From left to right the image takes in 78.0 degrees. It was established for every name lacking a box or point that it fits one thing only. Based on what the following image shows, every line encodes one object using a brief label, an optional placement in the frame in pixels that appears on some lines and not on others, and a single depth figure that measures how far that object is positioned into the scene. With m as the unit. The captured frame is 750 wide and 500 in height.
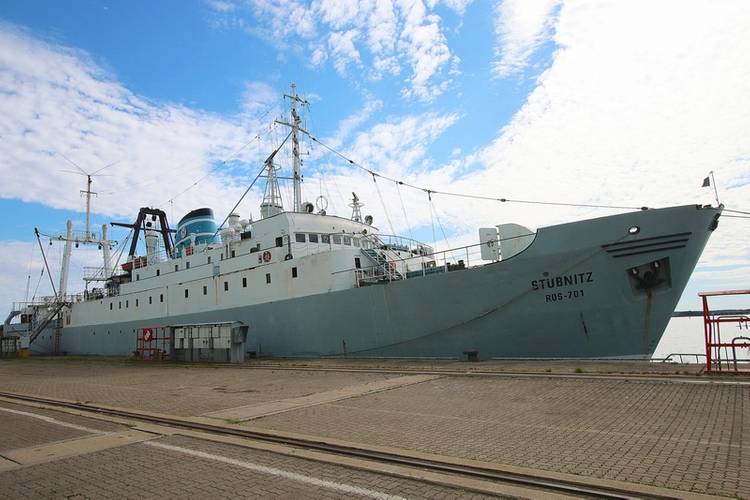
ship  12.01
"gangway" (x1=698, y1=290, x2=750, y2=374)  8.61
